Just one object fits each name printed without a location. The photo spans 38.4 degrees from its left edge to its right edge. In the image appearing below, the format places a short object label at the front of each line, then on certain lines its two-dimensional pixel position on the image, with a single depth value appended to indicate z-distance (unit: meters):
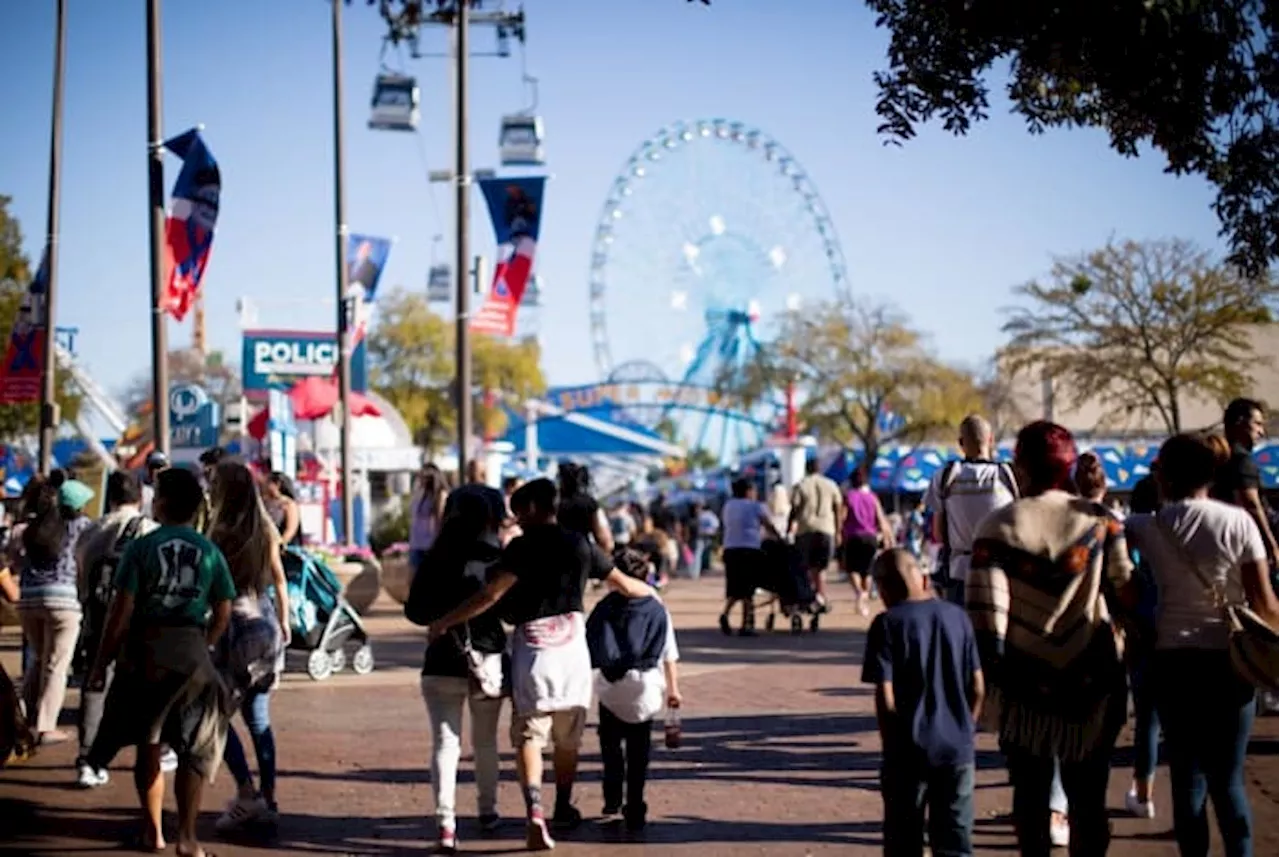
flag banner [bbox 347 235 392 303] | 29.12
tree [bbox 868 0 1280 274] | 6.93
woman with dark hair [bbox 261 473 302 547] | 13.20
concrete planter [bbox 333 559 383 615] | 20.16
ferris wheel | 62.56
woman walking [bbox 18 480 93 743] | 11.04
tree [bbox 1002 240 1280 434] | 41.44
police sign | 36.16
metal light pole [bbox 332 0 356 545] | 27.98
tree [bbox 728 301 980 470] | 59.16
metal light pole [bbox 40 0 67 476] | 26.16
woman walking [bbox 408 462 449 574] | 16.55
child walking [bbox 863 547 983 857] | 6.07
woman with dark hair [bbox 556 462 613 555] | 9.55
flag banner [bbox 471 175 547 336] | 21.39
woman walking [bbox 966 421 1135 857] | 6.25
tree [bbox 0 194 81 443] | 40.31
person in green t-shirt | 7.79
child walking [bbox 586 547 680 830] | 8.62
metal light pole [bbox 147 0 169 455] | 18.56
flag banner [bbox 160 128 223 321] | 18.66
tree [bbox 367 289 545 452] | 70.81
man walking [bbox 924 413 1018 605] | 9.50
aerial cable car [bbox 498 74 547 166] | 26.73
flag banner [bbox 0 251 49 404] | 27.59
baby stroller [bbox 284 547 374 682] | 14.17
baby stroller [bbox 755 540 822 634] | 20.00
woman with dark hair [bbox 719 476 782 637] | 19.88
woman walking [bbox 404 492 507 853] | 8.28
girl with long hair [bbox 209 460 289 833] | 8.76
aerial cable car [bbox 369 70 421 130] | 25.59
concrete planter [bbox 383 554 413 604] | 22.23
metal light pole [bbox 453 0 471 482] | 21.30
